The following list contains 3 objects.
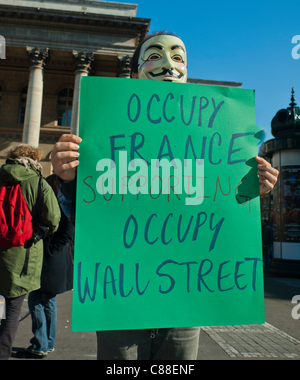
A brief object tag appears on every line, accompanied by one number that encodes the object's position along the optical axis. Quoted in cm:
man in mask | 131
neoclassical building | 1883
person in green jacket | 259
